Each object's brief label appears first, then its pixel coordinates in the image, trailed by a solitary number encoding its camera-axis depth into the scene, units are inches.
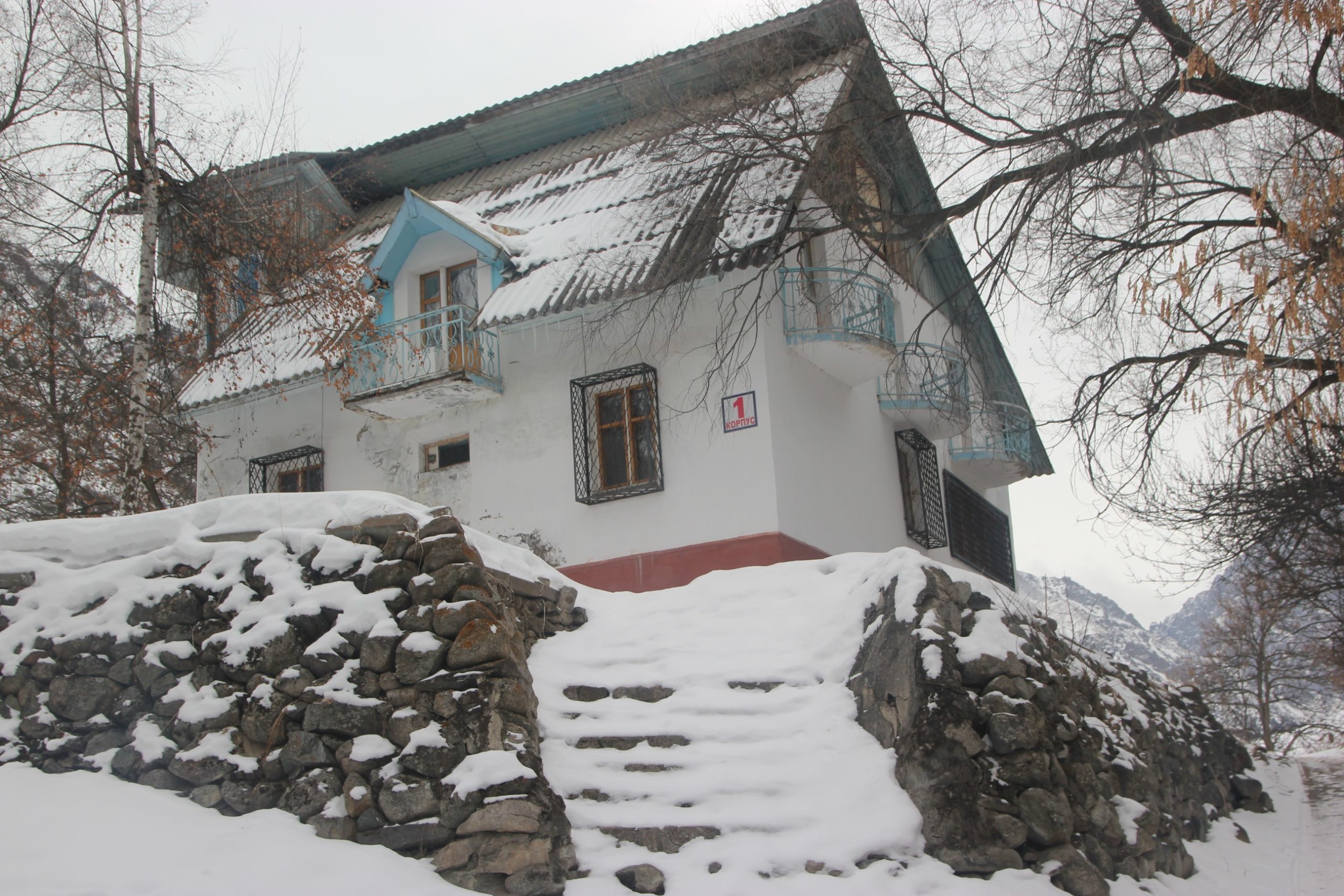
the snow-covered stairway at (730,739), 248.1
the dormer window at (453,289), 593.9
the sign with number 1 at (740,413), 505.0
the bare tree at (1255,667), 902.4
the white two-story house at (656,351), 443.2
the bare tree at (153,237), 468.4
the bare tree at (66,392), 502.0
